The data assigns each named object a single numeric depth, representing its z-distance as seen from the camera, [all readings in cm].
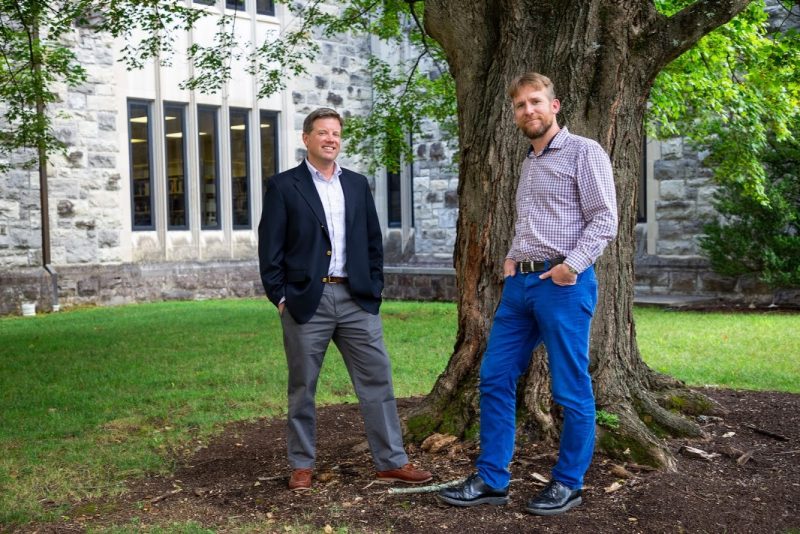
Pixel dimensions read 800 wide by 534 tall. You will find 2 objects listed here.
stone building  1590
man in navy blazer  491
